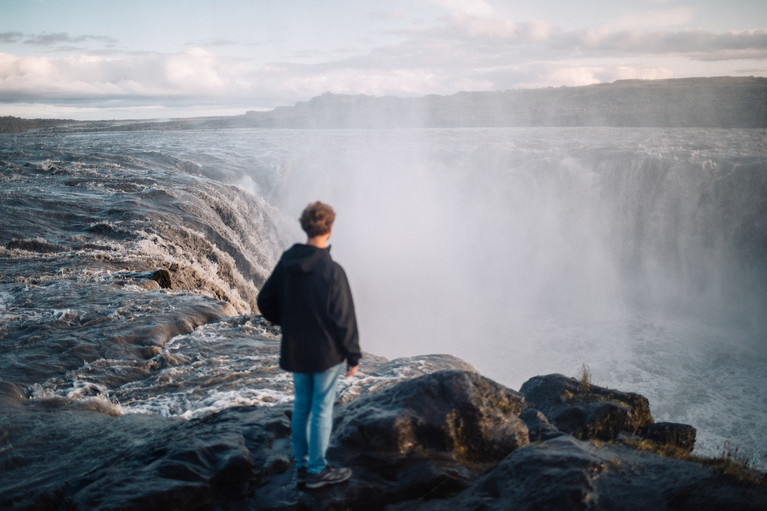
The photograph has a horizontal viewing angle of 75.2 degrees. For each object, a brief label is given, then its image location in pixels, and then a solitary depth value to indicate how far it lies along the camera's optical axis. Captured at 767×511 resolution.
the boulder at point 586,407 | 5.58
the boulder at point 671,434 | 5.58
